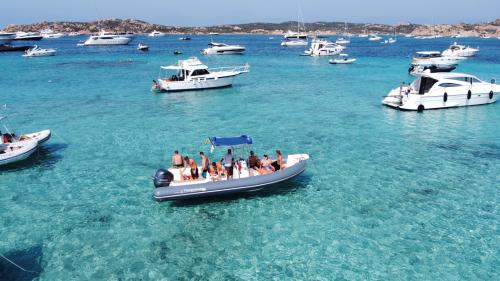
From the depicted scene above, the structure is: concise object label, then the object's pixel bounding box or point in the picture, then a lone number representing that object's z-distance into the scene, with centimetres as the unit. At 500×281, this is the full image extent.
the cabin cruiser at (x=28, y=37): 12425
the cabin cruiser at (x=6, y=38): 11471
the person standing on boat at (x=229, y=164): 1653
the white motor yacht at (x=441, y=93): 3183
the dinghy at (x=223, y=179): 1564
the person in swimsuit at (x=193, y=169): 1658
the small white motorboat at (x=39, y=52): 8496
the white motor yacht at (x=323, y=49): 8512
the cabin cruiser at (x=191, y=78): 4078
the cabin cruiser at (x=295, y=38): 12874
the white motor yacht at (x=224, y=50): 9331
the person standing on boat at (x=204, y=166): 1711
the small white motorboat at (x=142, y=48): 10715
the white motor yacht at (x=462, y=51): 7694
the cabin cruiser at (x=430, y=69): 4808
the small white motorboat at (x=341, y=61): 6866
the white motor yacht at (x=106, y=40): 12450
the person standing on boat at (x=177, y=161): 1784
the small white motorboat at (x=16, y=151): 1961
